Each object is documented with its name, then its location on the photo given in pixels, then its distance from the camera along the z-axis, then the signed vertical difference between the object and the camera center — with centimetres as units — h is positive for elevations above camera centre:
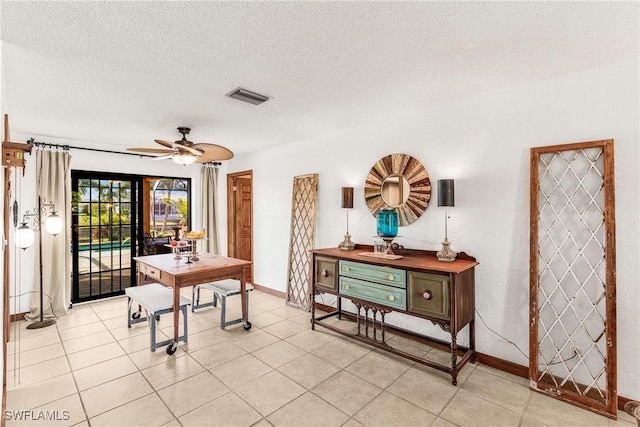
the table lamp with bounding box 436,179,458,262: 267 +9
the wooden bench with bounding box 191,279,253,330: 348 -89
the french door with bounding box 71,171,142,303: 446 -28
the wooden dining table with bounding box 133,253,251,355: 295 -61
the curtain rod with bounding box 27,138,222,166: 389 +88
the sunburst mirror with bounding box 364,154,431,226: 308 +24
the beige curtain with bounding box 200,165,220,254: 548 +9
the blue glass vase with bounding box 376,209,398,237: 308 -13
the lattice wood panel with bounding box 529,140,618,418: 209 -48
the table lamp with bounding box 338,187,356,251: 350 +8
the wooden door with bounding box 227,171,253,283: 568 -5
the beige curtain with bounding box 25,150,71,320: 392 -37
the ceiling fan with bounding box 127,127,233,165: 307 +62
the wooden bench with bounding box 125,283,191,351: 292 -88
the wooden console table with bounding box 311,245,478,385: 242 -67
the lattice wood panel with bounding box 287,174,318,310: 421 -34
